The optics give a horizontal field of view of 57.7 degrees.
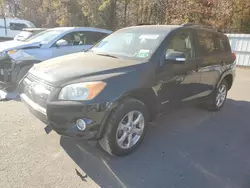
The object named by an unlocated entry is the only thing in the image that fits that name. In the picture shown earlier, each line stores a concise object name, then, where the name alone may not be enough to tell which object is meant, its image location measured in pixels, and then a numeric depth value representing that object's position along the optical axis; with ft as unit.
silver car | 17.76
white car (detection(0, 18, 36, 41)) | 52.95
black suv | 8.62
